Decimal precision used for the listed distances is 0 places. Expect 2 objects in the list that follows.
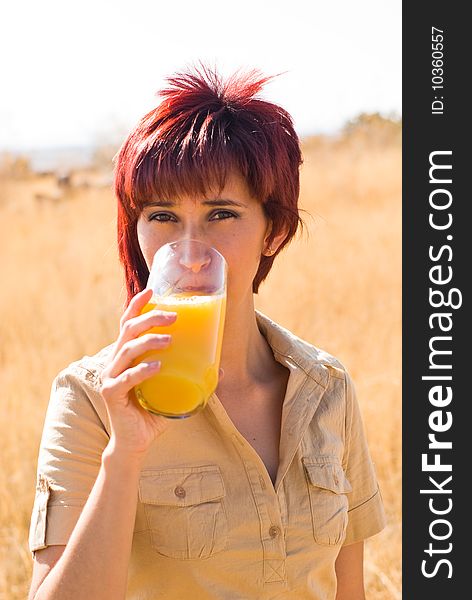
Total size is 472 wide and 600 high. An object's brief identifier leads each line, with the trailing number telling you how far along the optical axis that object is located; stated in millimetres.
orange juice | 2477
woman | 2524
